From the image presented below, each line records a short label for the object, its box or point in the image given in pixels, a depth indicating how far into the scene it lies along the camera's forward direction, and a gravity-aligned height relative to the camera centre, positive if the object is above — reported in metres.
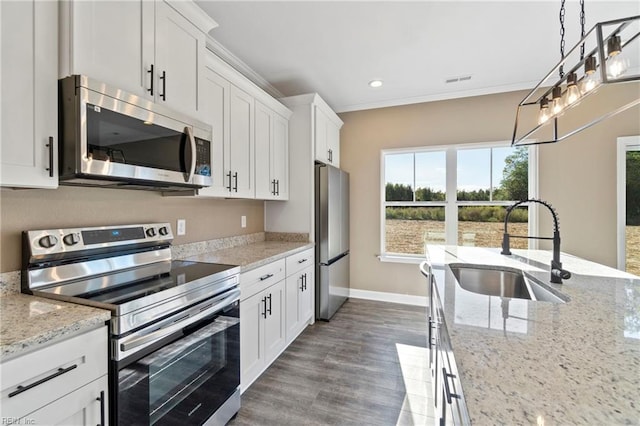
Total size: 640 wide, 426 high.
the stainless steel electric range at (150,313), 1.14 -0.47
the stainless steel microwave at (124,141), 1.23 +0.36
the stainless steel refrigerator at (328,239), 3.22 -0.31
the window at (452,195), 3.54 +0.23
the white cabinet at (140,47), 1.24 +0.84
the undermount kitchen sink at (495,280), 1.77 -0.44
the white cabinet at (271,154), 2.73 +0.60
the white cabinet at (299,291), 2.62 -0.79
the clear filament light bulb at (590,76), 1.28 +0.64
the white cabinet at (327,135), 3.35 +0.97
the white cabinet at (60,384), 0.84 -0.55
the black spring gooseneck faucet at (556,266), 1.46 -0.28
